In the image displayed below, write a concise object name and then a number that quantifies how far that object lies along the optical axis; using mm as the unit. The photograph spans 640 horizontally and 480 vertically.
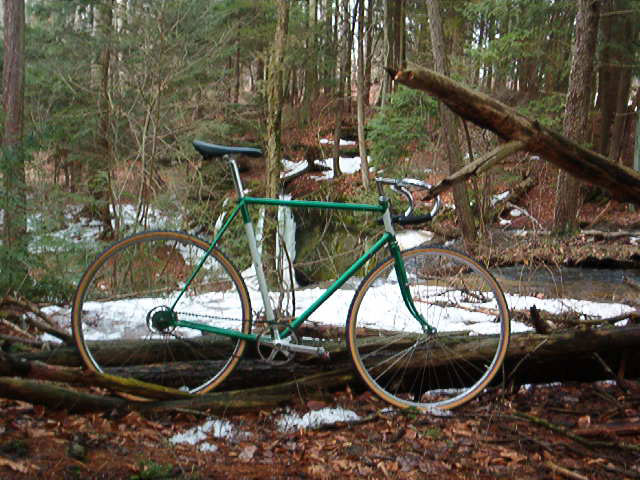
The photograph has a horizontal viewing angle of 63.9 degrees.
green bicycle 2668
